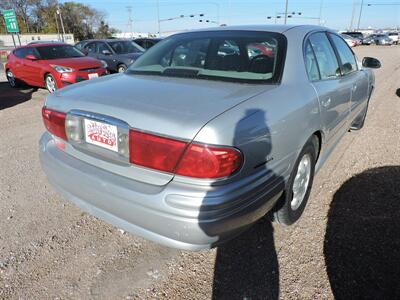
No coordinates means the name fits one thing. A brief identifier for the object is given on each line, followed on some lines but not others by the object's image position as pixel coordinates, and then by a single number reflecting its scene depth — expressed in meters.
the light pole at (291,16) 63.84
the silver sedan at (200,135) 1.88
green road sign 18.98
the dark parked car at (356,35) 39.14
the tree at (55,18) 72.06
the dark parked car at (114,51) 11.77
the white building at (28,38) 54.72
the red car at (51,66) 8.61
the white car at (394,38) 41.67
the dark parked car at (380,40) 40.14
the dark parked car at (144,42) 15.82
